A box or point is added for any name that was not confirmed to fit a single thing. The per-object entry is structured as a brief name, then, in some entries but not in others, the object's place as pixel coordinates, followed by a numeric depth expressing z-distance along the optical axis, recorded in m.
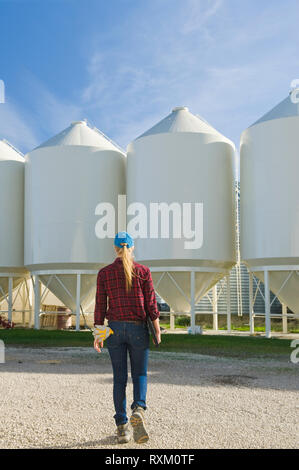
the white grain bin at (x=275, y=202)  21.02
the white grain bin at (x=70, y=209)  25.09
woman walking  5.10
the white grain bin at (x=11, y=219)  28.08
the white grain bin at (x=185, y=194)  22.83
